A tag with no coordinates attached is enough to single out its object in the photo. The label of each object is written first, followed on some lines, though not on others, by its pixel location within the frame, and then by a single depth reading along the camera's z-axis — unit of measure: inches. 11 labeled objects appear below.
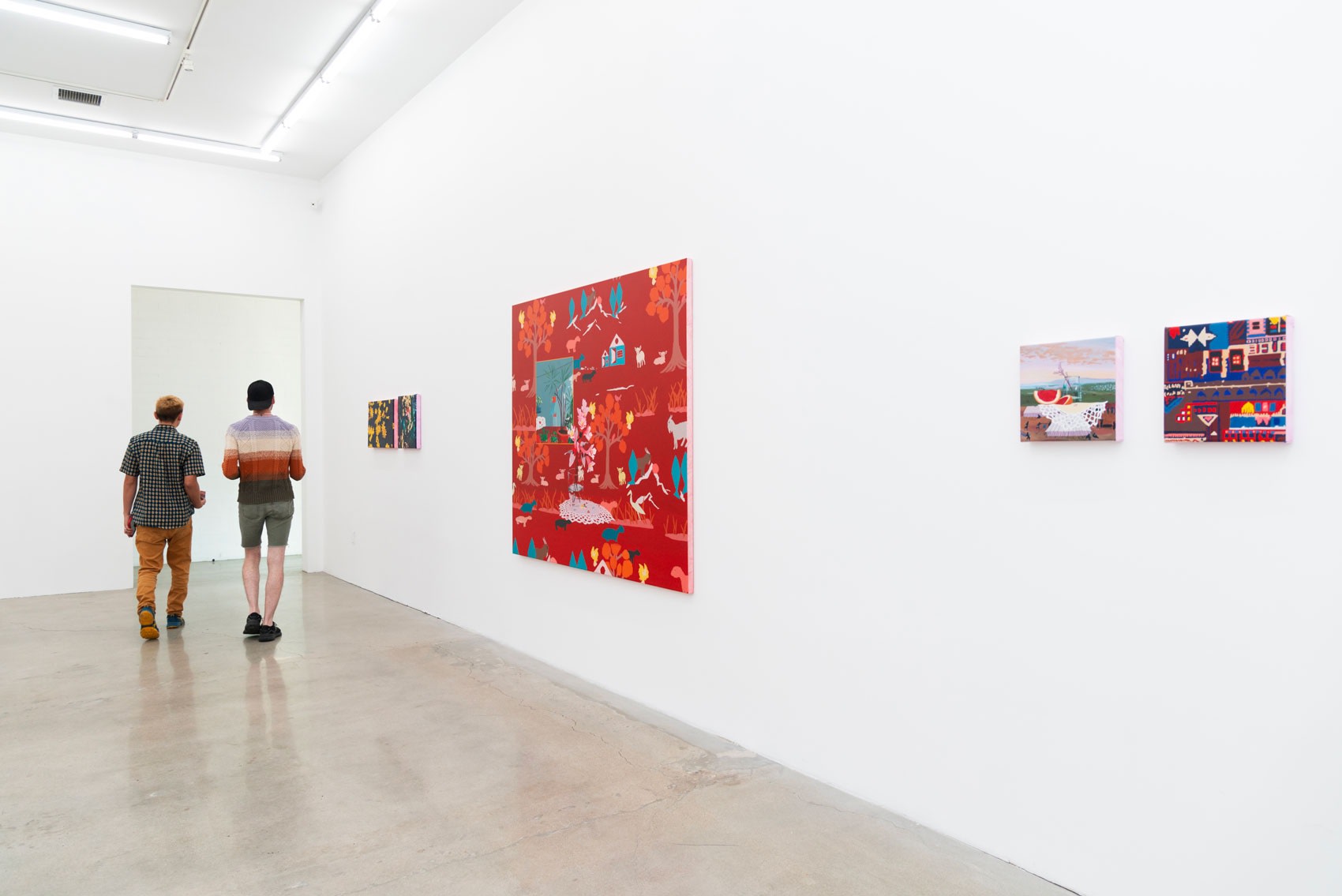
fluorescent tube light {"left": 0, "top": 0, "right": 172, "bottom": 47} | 217.9
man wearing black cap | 227.3
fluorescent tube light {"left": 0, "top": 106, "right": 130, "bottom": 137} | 285.0
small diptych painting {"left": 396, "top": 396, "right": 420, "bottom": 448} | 270.5
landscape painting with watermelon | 97.0
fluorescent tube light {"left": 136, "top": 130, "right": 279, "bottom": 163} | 310.3
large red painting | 159.3
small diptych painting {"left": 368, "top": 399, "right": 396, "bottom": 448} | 287.4
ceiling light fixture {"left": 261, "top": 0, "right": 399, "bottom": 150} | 216.4
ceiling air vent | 274.4
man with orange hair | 230.8
